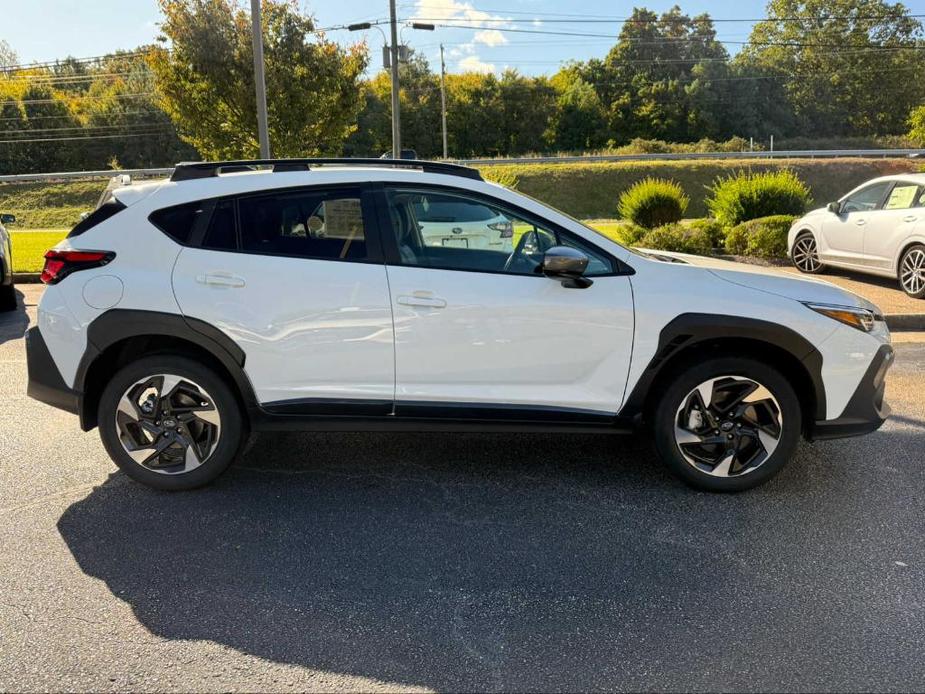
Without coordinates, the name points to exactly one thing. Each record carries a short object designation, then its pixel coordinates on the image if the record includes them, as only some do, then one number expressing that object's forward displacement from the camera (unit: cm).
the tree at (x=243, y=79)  1839
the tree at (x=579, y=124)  6319
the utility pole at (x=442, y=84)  5172
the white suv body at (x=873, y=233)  970
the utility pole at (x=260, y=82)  1329
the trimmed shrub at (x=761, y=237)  1249
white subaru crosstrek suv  385
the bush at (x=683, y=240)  1318
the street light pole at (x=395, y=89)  2178
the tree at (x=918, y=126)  5016
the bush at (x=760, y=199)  1402
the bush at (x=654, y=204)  1504
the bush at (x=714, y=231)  1344
